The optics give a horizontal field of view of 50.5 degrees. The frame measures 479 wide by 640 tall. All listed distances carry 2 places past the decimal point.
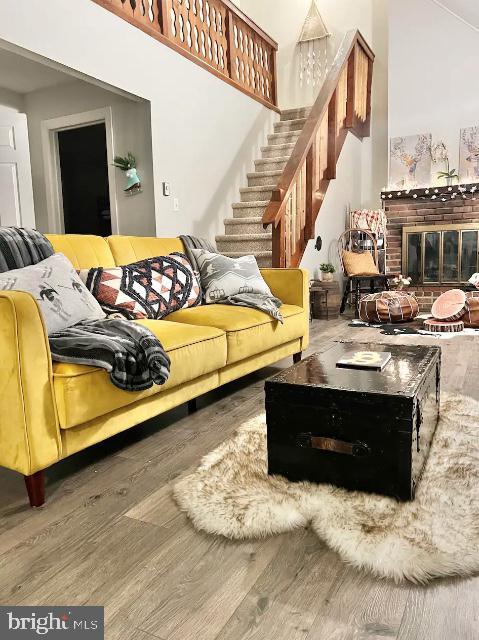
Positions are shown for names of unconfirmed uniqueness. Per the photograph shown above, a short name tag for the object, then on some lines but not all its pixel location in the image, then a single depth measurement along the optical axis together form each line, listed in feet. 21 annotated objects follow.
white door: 14.93
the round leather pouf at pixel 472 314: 15.70
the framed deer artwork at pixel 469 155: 21.27
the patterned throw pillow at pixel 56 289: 6.27
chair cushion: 19.94
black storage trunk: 5.11
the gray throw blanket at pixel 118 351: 5.78
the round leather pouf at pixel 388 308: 16.93
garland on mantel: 20.88
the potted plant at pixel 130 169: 14.28
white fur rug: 4.29
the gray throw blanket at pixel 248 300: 9.79
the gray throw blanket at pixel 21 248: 7.07
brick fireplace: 21.34
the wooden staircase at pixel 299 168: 14.32
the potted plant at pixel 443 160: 21.63
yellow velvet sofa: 5.19
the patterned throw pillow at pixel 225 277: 10.48
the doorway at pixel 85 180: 22.81
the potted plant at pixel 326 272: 19.24
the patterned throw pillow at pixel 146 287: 8.34
